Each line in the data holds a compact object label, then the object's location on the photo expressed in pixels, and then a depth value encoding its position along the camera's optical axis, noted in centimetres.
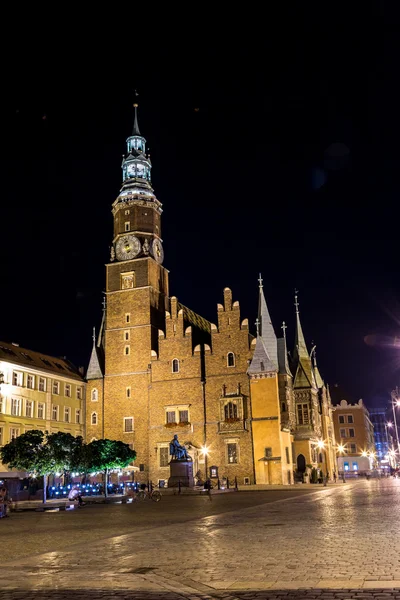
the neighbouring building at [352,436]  10275
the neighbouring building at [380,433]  17425
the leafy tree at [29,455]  3934
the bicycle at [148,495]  4044
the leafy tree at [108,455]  4678
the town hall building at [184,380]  5806
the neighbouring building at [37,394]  5562
